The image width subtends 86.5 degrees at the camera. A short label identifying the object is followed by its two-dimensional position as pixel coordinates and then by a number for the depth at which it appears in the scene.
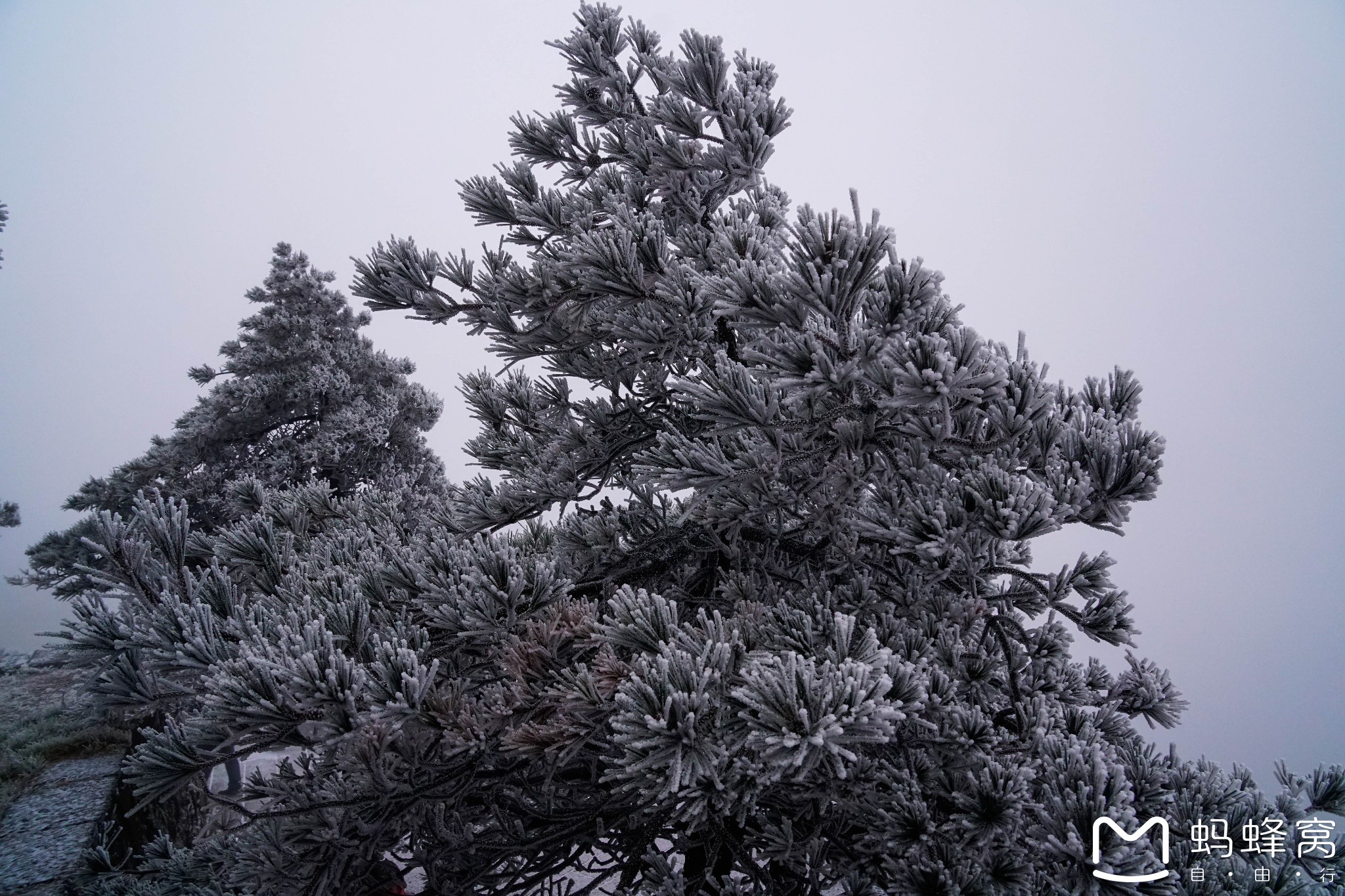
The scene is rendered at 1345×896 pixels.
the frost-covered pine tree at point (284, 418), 10.05
